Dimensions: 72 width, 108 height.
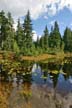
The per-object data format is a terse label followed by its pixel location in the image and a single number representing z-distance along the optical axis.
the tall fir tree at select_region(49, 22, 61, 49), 37.12
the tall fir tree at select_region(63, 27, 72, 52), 39.74
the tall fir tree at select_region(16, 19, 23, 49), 30.97
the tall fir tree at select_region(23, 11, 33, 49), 30.96
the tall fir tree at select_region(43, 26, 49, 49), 36.62
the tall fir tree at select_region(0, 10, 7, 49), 29.87
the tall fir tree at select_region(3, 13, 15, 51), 29.07
